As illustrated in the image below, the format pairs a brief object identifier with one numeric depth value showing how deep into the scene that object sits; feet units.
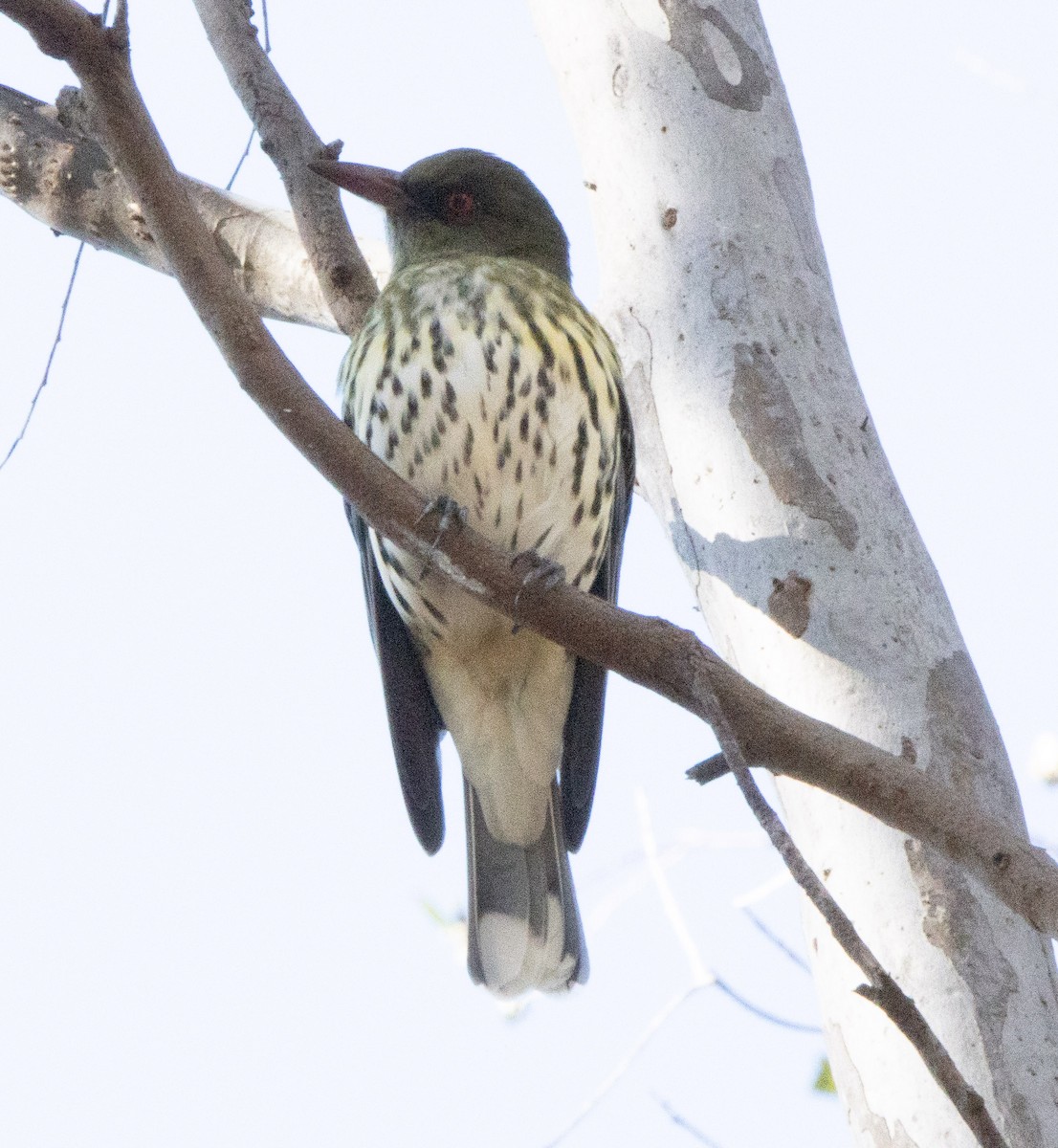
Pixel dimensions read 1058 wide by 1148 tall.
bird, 22.88
